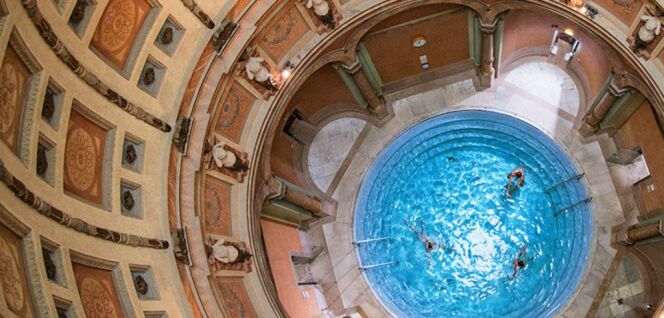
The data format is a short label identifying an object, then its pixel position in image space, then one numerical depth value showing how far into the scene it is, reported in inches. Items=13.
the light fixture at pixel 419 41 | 867.1
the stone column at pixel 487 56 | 832.4
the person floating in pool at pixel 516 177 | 949.8
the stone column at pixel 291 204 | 806.5
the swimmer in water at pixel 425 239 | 960.3
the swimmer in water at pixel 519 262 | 933.2
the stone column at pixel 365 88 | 856.9
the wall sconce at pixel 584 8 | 727.7
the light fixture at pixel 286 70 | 772.6
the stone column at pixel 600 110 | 792.5
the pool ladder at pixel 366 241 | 973.2
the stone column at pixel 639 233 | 772.6
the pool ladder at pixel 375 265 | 967.0
